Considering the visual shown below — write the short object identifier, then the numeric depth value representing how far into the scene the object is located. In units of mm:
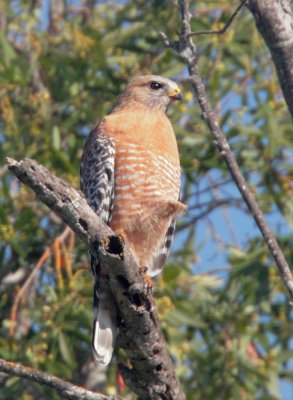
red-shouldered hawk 11312
